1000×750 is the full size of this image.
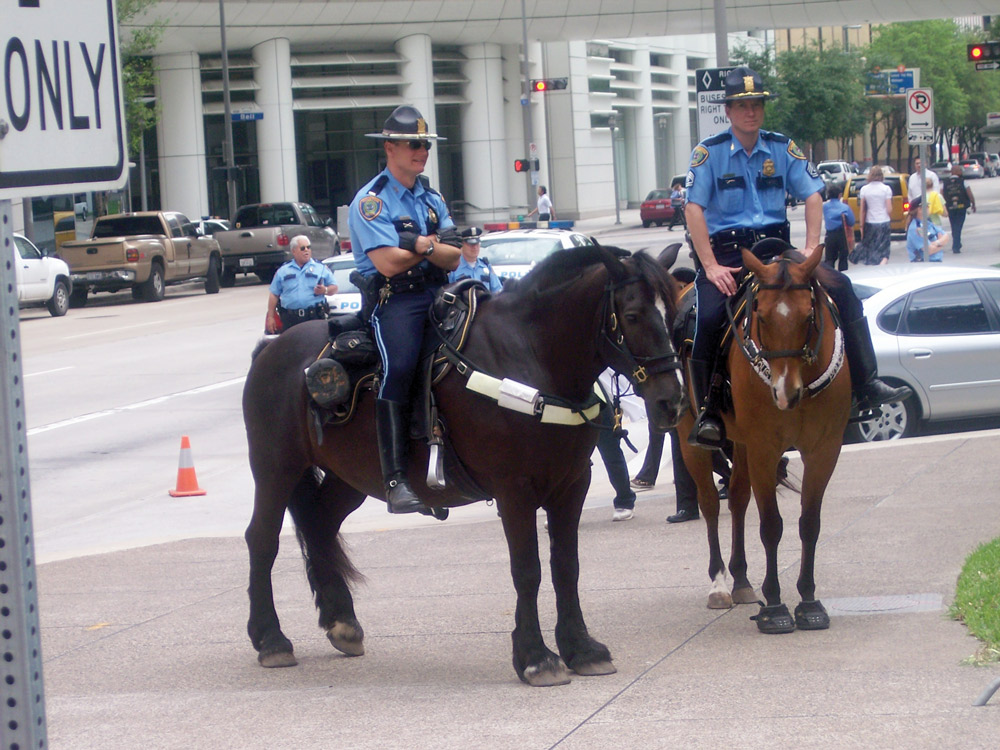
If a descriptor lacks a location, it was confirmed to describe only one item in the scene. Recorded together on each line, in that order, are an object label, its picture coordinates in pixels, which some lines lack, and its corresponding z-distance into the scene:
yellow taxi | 42.31
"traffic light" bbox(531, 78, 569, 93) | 54.53
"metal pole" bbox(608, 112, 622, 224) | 64.19
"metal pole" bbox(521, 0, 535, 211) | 54.91
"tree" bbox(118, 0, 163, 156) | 40.12
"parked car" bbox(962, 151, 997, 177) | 113.81
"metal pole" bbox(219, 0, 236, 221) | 48.12
